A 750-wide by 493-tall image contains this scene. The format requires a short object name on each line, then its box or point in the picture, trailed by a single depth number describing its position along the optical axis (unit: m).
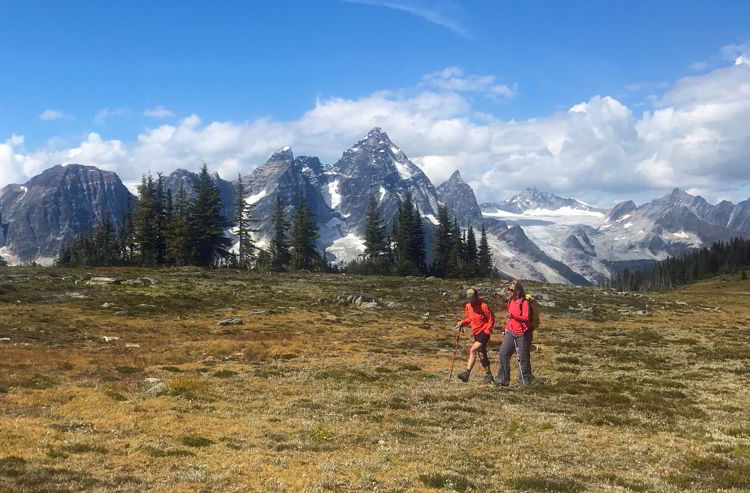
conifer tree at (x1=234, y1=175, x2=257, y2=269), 112.62
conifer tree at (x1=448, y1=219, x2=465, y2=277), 125.75
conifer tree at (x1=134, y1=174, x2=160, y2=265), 102.50
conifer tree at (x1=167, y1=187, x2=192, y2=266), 97.31
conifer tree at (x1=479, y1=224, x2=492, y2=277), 147.12
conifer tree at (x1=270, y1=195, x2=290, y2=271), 121.12
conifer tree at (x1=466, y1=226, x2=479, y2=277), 130.88
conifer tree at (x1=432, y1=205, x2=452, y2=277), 131.00
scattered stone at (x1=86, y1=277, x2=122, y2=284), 64.05
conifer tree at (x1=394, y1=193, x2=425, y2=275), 127.06
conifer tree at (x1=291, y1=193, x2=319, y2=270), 118.00
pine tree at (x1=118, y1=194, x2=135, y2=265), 117.34
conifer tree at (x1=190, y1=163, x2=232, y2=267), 100.75
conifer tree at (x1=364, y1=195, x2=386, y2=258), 129.38
